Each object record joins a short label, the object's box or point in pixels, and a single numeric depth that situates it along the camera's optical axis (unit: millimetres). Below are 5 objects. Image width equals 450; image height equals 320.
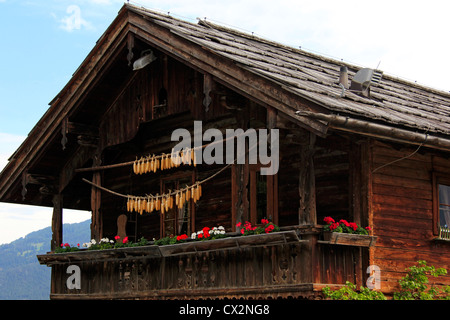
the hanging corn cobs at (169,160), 16812
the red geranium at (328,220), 14359
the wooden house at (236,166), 14539
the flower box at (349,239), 14188
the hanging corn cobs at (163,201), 16834
